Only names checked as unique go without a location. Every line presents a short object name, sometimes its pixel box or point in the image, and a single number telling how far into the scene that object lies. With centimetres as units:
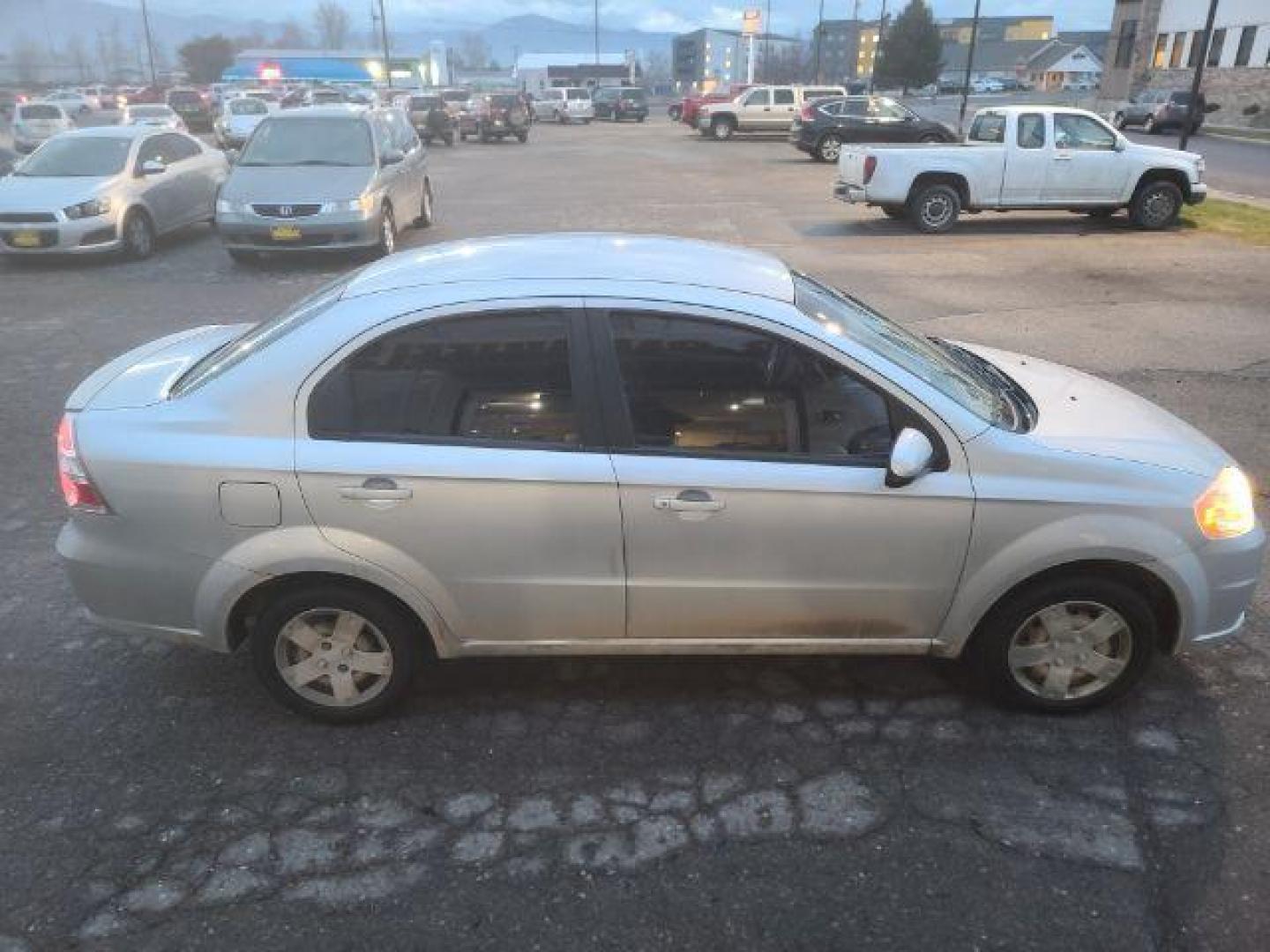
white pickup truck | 1436
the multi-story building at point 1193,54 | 4734
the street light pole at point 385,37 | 5892
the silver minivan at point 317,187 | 1166
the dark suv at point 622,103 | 5112
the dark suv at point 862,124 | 2575
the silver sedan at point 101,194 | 1181
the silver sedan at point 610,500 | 319
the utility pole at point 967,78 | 3455
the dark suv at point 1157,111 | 3856
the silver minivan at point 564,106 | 5088
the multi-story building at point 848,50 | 11331
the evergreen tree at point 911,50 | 7219
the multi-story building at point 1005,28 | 12475
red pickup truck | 3916
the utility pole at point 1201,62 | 1967
